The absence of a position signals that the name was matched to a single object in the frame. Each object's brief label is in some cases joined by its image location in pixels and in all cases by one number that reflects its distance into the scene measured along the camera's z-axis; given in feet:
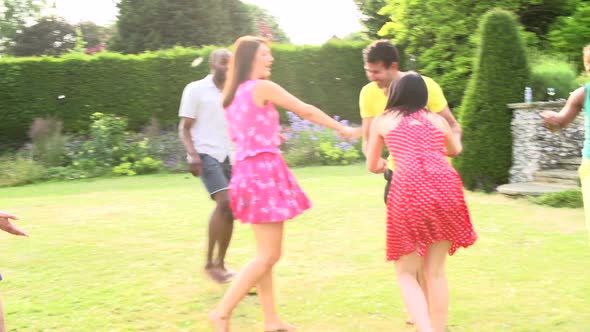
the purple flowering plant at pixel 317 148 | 56.70
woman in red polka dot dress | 11.83
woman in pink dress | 13.34
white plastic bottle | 37.19
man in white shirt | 18.86
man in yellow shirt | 13.51
